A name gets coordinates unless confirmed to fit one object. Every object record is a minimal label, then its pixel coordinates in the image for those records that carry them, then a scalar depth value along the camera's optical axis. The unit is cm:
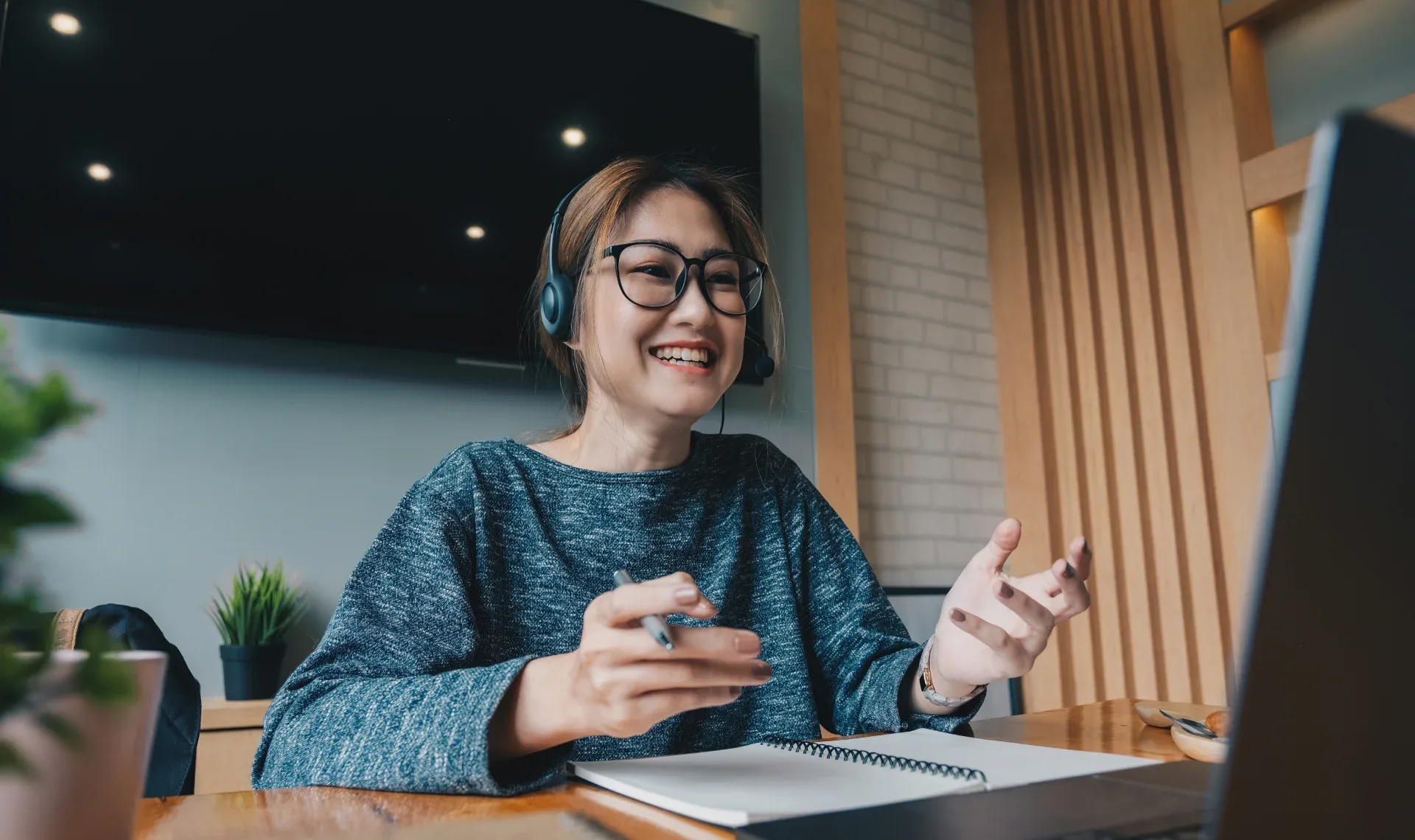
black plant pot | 166
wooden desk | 50
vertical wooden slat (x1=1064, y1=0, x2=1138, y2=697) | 266
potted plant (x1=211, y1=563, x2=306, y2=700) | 166
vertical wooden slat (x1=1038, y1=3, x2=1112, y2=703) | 271
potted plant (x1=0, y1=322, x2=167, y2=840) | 27
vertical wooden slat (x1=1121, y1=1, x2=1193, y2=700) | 250
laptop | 26
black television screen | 170
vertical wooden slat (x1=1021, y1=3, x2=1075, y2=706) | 276
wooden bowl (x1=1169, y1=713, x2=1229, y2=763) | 70
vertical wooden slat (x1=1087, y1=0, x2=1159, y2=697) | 258
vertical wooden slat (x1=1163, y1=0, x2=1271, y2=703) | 235
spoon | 73
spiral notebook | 51
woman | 61
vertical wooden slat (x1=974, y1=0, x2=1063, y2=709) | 285
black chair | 91
